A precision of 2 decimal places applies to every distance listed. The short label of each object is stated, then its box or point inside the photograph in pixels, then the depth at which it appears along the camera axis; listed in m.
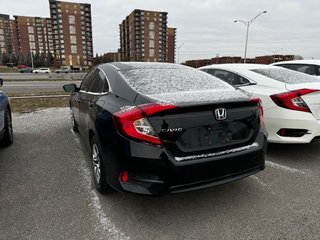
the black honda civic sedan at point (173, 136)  2.20
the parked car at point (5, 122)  4.21
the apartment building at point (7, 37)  121.62
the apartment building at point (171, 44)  123.88
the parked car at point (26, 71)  58.87
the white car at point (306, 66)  7.32
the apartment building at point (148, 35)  108.56
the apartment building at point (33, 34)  115.56
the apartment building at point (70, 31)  102.00
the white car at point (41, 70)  58.25
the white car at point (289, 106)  3.59
